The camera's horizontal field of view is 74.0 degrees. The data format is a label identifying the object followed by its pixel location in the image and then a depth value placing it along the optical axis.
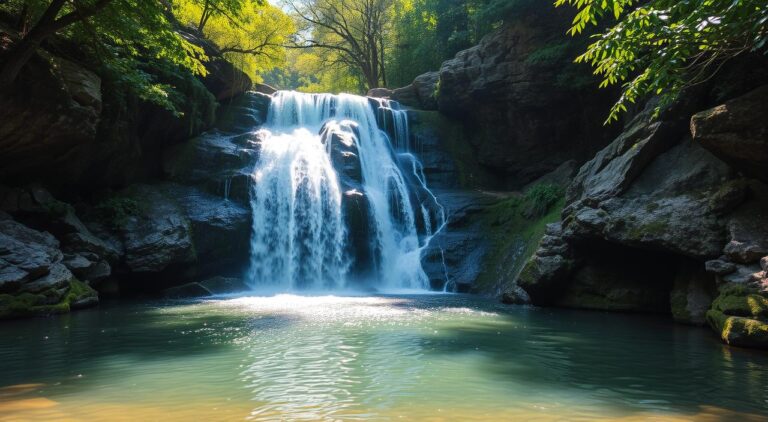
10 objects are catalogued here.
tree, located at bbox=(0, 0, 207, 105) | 9.52
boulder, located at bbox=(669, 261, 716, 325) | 9.70
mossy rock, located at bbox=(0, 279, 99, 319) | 9.88
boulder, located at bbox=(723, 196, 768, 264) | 8.34
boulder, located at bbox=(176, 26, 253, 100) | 21.05
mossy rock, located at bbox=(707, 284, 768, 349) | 7.24
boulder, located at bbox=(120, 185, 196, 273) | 14.87
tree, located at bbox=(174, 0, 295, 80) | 23.53
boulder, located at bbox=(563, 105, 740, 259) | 9.53
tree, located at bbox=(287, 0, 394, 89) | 35.56
